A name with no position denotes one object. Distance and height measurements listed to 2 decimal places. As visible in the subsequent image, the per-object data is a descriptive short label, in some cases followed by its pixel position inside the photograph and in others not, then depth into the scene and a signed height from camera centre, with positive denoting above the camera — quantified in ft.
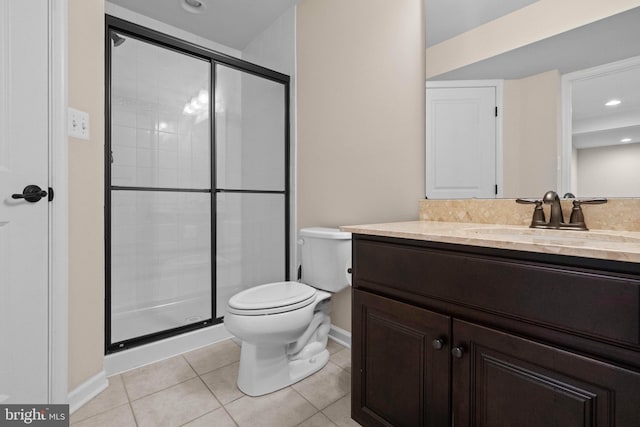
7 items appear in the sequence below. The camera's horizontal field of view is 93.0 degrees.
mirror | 3.53 +1.29
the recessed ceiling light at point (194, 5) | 7.60 +5.28
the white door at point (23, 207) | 3.56 +0.06
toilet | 4.63 -1.68
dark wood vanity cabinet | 2.10 -1.09
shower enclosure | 8.00 +0.81
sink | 2.91 -0.25
